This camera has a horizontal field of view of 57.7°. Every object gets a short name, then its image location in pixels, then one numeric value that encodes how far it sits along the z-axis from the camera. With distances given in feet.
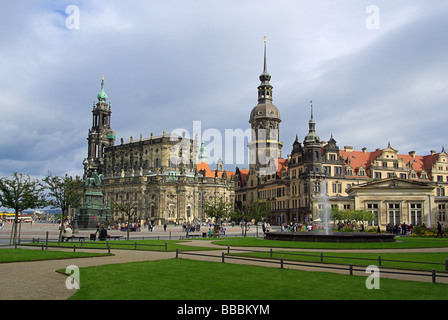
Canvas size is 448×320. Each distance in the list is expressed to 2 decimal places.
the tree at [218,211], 175.44
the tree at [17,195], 101.45
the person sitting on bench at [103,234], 113.09
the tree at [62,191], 119.44
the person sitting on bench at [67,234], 112.12
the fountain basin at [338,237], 101.86
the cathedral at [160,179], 311.88
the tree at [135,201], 318.30
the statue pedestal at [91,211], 198.59
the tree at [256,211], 177.88
